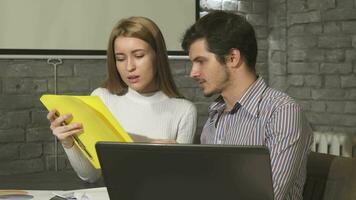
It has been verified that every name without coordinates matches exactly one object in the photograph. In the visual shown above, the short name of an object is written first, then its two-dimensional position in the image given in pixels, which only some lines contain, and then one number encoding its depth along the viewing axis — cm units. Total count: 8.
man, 191
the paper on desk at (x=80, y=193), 198
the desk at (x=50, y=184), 203
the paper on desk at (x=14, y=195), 197
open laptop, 146
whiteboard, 309
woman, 230
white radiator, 341
